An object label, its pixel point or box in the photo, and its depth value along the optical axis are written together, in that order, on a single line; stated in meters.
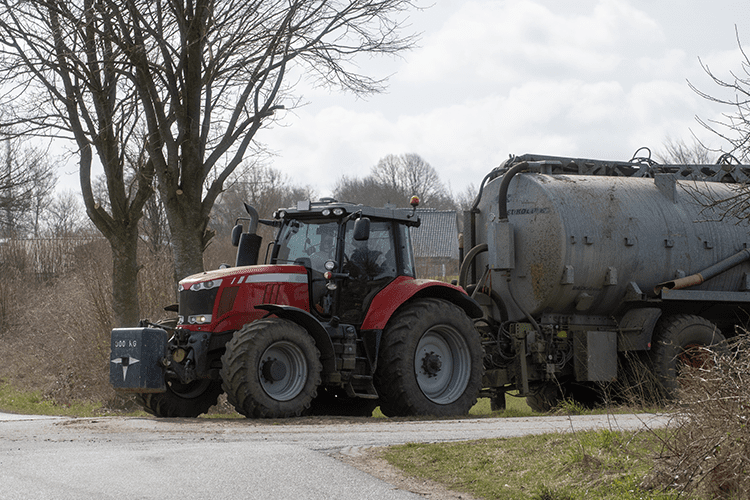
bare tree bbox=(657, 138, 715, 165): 38.50
